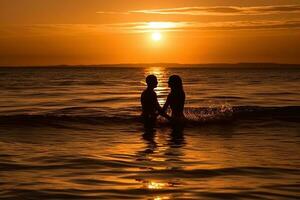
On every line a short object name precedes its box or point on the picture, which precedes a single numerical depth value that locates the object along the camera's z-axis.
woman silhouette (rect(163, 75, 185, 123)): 14.88
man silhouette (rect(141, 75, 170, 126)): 13.84
